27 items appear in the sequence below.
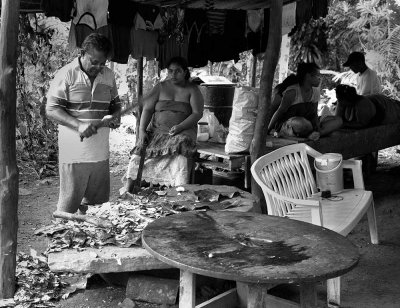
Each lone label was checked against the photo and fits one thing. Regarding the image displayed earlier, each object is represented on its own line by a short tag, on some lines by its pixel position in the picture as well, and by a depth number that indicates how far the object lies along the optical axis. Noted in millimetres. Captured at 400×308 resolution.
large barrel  8078
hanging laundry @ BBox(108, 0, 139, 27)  6612
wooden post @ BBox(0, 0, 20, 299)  3639
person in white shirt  8641
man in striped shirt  4234
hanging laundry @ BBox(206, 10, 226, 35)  7707
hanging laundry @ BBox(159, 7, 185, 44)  7414
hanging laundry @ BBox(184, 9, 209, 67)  7852
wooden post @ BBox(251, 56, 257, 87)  9916
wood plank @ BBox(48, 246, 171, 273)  3488
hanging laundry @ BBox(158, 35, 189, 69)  7574
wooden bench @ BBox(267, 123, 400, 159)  6503
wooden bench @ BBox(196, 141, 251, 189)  6223
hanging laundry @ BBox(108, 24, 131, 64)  6723
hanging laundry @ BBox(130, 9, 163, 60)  6988
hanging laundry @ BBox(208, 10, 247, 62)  8000
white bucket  5074
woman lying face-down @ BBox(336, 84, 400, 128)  7594
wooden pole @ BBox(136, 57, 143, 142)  8055
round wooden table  2578
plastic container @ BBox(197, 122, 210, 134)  7141
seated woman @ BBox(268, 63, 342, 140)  6773
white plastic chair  3939
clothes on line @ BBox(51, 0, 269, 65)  6113
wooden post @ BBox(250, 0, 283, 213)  5660
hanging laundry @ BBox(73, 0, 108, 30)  5918
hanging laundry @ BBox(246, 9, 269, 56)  8055
